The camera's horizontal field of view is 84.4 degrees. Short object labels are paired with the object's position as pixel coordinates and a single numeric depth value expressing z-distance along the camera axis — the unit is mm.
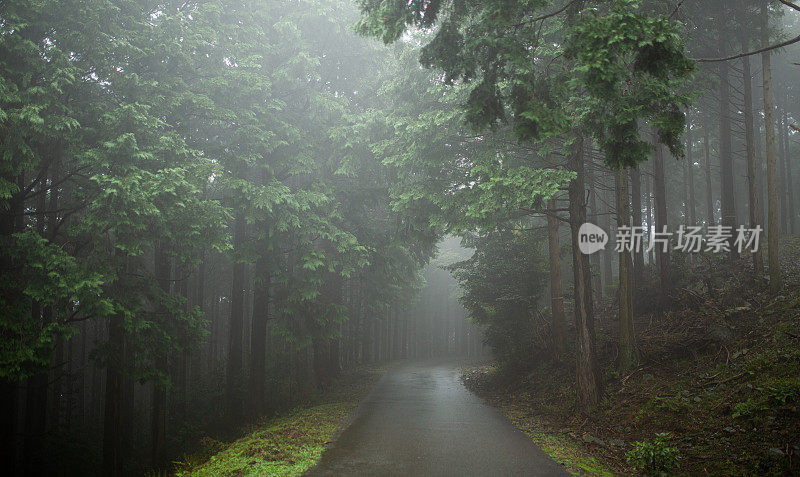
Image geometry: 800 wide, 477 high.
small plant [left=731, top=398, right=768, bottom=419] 6648
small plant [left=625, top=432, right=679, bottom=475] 6102
